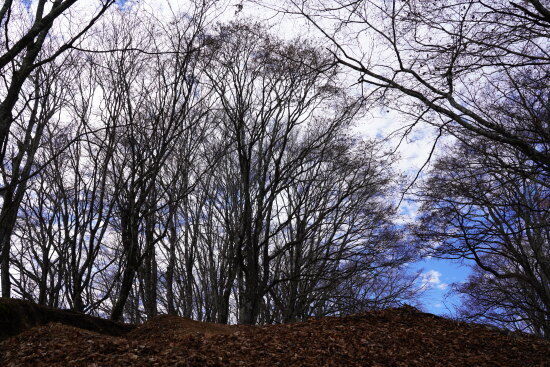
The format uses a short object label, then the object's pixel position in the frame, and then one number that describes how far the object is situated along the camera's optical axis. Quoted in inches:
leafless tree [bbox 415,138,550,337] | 307.0
